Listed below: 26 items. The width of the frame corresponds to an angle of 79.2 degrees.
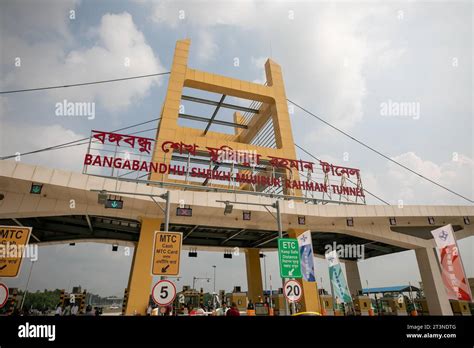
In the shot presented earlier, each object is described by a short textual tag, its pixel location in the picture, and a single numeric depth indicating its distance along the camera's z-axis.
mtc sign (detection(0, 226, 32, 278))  7.88
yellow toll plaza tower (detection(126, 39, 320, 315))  15.55
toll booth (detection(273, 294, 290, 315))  24.53
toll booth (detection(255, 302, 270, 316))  20.53
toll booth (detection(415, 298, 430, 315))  27.80
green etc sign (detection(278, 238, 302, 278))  12.70
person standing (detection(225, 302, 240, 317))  10.16
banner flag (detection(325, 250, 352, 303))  16.00
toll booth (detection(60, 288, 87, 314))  27.54
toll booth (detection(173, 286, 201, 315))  30.28
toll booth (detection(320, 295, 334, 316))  25.00
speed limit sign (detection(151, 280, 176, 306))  9.12
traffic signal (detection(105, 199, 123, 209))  13.84
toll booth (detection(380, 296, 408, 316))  26.72
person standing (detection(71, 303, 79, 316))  20.02
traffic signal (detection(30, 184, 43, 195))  12.66
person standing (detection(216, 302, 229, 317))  14.28
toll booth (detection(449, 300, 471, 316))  25.53
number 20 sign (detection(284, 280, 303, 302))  11.90
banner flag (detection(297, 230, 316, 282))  15.23
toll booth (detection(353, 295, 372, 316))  24.64
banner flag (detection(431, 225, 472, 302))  10.02
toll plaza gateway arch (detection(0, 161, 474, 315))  13.36
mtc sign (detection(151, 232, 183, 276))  10.12
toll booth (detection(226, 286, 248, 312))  25.56
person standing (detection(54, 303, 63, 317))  18.20
